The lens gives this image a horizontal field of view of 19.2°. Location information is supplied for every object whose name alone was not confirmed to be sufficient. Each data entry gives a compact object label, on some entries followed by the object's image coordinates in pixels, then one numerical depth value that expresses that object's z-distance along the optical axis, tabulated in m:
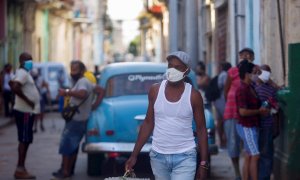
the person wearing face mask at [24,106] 13.34
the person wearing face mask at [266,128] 11.49
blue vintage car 13.07
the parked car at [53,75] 36.00
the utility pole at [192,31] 21.48
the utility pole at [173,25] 22.55
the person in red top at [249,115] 11.09
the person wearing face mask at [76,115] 13.41
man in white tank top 7.73
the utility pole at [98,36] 102.75
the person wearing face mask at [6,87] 29.56
